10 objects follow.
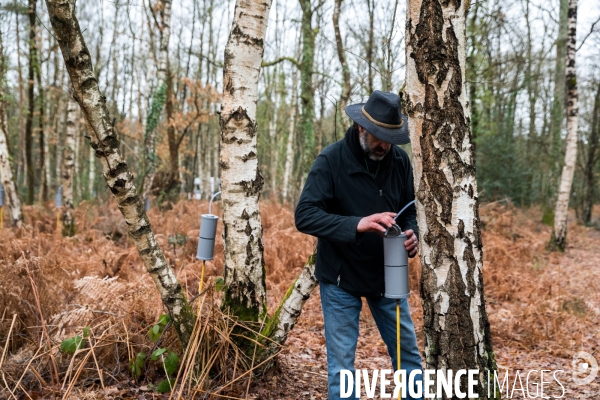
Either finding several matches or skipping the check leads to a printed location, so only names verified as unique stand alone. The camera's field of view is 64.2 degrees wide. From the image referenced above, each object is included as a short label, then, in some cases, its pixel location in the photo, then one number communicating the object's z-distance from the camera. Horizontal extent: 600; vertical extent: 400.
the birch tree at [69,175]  9.80
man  2.84
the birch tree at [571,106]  10.70
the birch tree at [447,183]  2.30
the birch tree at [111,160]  2.77
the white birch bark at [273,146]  21.42
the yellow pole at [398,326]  2.83
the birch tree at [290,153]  17.30
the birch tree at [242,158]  3.48
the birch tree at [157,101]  11.70
